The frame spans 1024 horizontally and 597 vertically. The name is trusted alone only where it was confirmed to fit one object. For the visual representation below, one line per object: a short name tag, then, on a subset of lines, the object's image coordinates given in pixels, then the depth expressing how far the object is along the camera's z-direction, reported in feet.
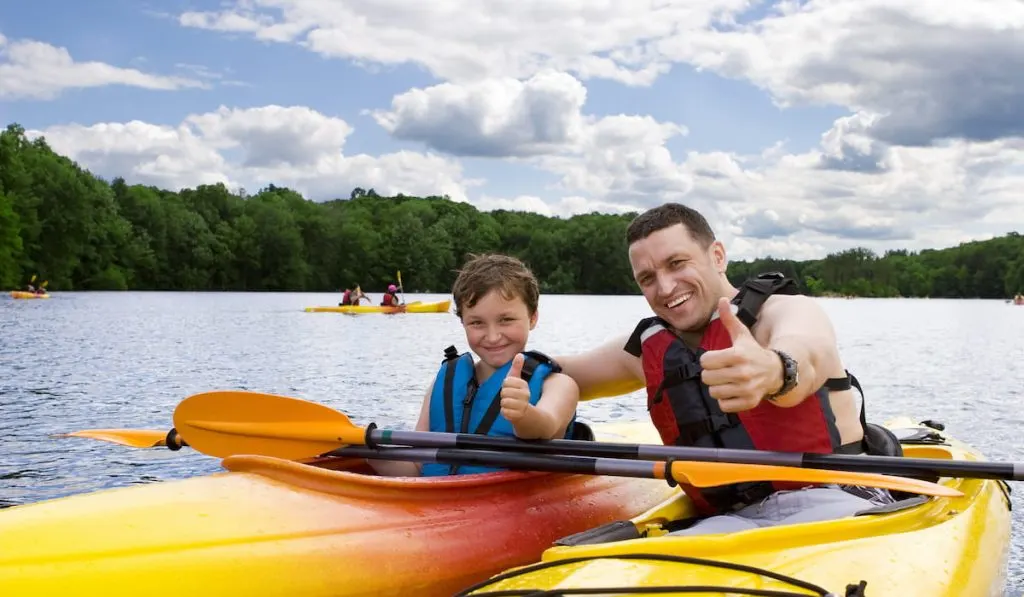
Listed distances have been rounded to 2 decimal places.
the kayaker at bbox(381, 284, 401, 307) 98.73
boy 12.42
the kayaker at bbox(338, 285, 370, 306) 104.22
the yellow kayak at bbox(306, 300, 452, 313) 97.30
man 9.93
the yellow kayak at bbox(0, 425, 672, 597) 9.14
